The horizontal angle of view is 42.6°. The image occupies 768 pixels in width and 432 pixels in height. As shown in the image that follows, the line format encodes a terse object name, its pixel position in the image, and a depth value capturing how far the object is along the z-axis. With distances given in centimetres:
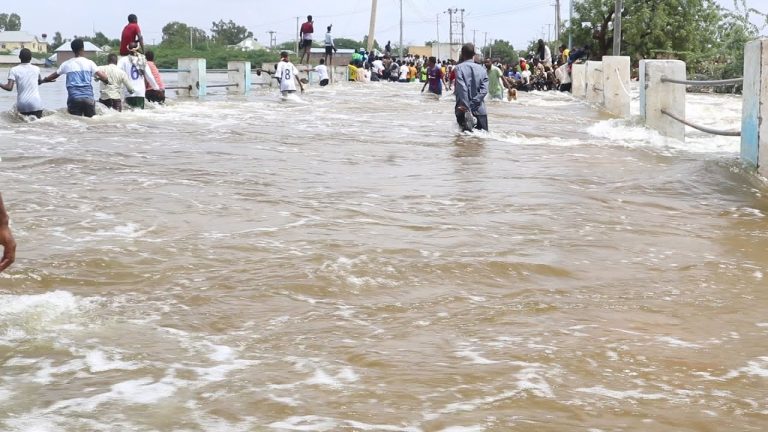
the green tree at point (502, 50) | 12471
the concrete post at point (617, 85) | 1975
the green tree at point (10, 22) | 15825
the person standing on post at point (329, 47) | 3584
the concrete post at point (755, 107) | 928
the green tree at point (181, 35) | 9644
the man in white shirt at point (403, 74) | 4738
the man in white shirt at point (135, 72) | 1823
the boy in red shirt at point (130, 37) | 1869
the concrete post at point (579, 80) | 2950
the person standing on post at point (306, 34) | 3055
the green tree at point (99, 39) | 10929
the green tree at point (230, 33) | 12509
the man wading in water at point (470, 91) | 1349
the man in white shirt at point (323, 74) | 3456
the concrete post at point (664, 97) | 1395
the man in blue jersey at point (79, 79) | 1570
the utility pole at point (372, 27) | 5634
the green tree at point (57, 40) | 14600
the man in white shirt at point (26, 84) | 1545
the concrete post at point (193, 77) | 2493
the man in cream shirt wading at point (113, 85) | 1725
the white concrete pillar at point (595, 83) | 2423
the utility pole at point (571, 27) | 4428
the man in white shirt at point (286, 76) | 2450
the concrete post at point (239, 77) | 2816
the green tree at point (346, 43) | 13050
